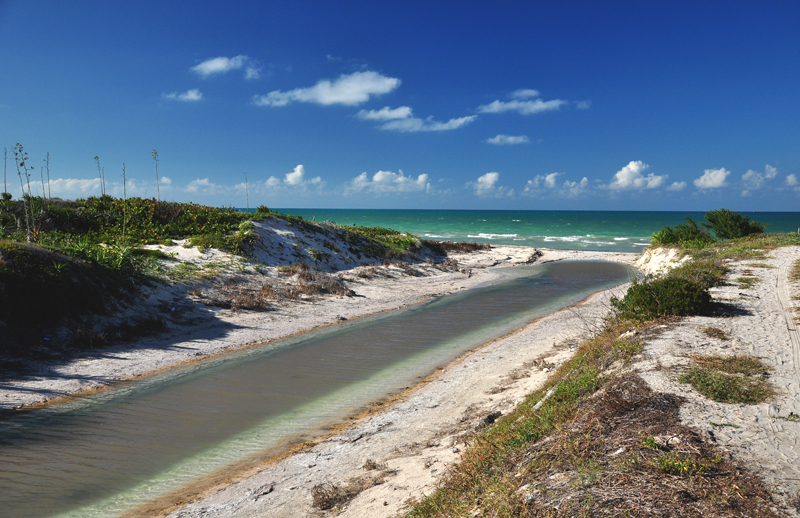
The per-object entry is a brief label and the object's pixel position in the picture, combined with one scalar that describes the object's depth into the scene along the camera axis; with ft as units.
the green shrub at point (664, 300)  36.04
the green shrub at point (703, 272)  49.87
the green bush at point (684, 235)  107.24
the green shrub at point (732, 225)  114.62
